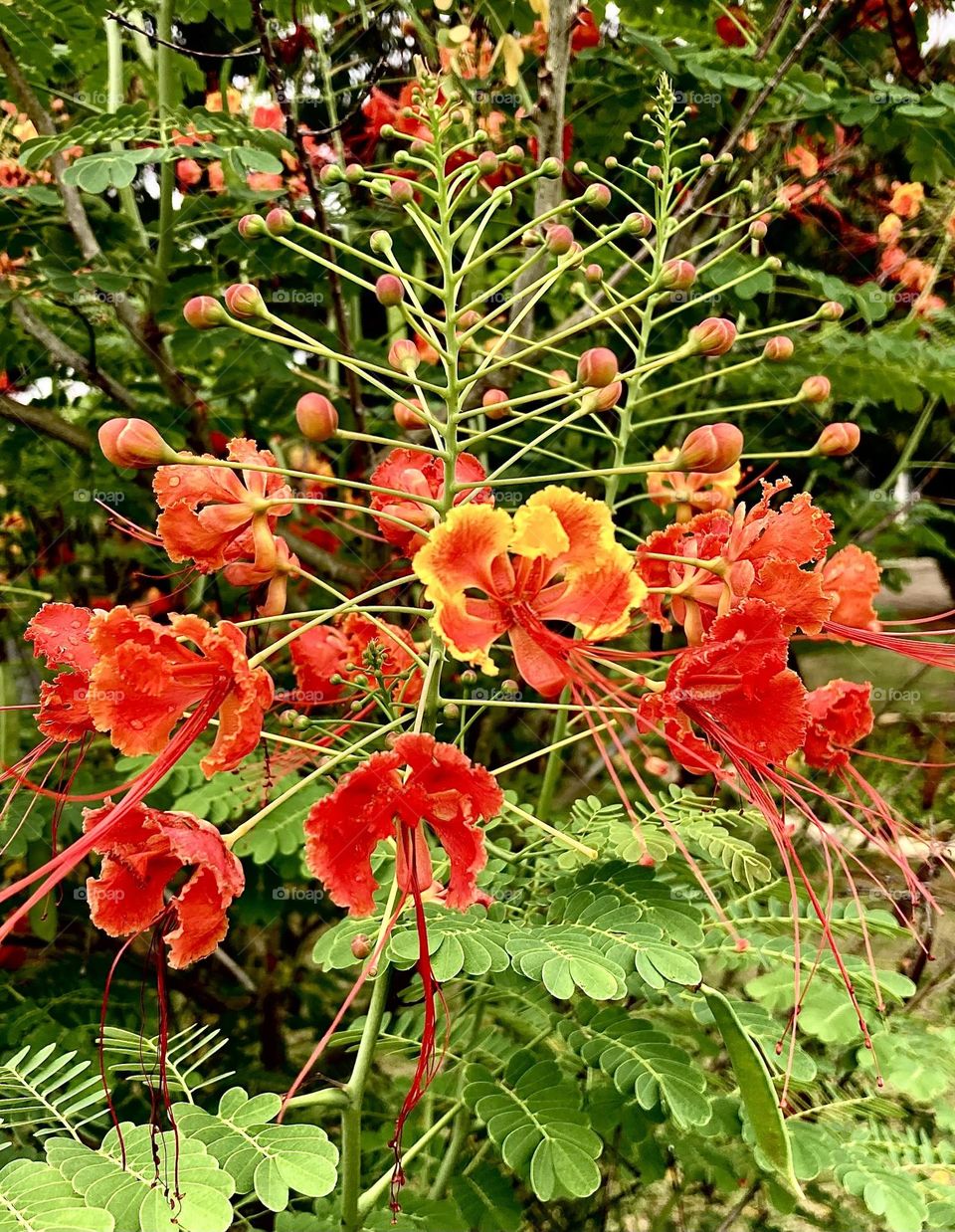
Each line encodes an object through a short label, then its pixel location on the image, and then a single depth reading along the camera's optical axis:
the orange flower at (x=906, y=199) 0.83
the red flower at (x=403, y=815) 0.29
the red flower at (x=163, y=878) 0.29
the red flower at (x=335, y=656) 0.42
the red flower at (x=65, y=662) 0.33
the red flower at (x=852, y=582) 0.40
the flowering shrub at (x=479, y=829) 0.30
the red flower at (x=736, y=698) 0.32
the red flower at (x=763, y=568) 0.34
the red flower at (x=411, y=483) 0.36
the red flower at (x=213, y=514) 0.34
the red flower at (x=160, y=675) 0.30
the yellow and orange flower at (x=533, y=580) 0.30
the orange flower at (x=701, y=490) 0.43
